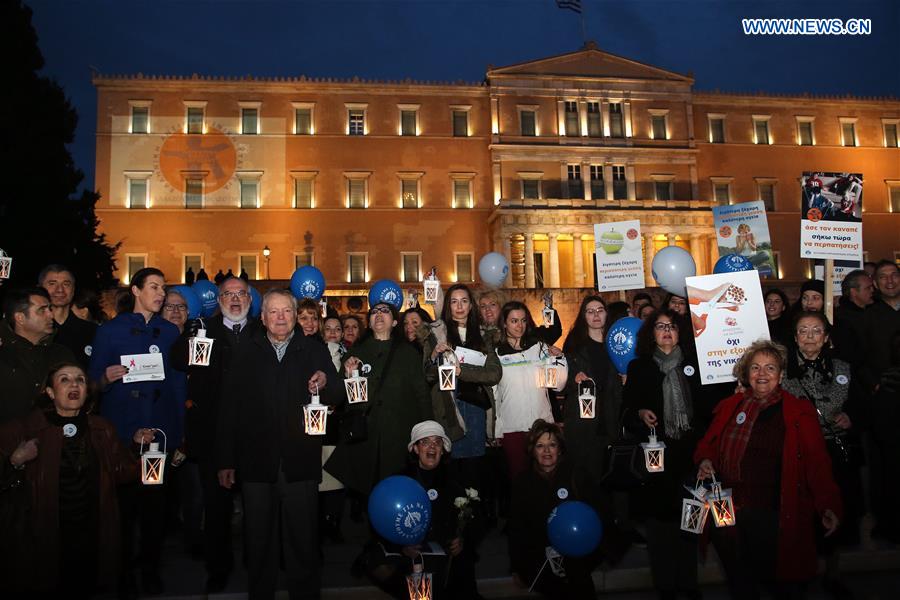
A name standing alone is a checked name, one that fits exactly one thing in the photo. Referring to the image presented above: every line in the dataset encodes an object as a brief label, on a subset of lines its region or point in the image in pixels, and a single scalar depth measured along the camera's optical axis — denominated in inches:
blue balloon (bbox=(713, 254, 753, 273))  270.7
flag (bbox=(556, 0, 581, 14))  1288.1
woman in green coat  197.5
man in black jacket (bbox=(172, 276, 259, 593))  186.9
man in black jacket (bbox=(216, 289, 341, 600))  170.2
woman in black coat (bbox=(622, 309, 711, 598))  174.4
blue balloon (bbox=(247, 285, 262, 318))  292.5
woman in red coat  144.6
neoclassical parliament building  1257.4
